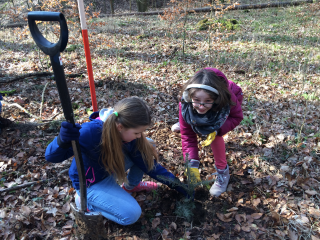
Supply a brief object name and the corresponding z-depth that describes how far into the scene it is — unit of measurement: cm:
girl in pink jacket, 235
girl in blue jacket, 189
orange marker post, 289
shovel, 142
